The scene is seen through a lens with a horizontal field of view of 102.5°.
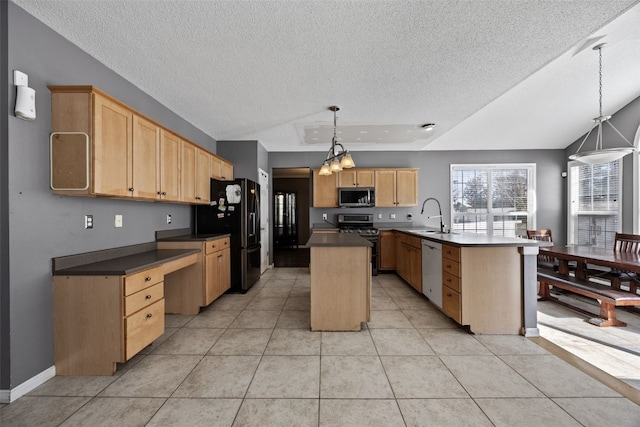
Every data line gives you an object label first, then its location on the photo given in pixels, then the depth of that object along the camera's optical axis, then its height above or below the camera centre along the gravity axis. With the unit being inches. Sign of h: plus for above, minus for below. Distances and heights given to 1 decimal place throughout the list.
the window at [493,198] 227.0 +12.2
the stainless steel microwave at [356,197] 213.0 +13.2
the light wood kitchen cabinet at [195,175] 126.0 +20.9
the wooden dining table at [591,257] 96.9 -19.6
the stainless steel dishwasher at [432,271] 120.8 -29.4
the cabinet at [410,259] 148.1 -30.3
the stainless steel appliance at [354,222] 213.3 -7.9
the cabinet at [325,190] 217.2 +19.5
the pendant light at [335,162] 127.9 +26.2
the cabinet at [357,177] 215.3 +30.0
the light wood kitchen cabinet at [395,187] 215.5 +21.5
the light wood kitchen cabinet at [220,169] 156.4 +29.5
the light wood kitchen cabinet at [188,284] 122.5 -34.0
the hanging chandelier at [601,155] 101.0 +22.9
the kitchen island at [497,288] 100.7 -30.2
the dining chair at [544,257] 149.5 -26.2
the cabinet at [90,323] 74.7 -31.6
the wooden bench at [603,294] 100.8 -34.4
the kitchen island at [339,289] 104.9 -31.0
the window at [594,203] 184.4 +6.3
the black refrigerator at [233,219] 154.3 -3.3
